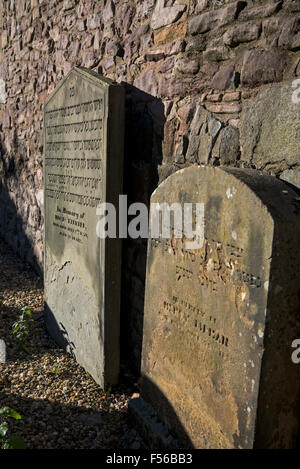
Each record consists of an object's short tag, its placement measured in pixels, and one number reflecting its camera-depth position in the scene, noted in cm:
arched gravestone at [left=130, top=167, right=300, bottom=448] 137
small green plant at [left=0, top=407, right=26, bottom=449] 158
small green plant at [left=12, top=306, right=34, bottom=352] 310
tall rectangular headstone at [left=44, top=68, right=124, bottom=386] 237
